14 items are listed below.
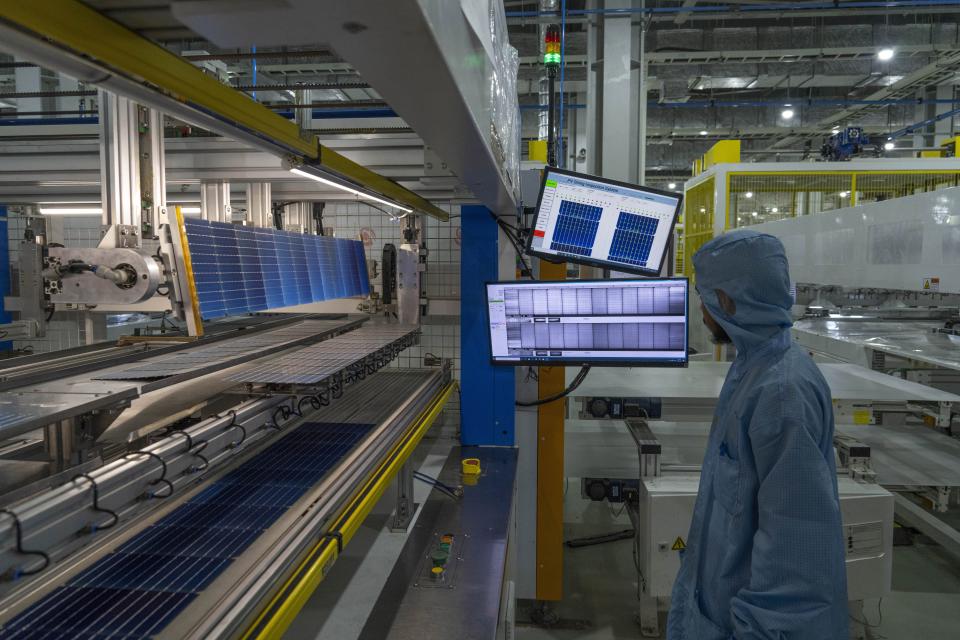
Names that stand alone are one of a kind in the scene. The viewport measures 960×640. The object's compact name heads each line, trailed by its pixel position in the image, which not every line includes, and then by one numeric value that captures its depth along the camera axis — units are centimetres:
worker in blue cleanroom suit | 145
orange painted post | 345
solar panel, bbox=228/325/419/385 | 243
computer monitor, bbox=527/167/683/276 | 284
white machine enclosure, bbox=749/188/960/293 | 367
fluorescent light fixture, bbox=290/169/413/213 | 279
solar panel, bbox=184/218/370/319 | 287
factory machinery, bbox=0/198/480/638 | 144
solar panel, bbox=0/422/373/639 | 139
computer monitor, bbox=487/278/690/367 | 273
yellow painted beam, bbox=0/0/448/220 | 100
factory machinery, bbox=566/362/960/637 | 308
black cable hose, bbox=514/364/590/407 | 317
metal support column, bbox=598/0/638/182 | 512
